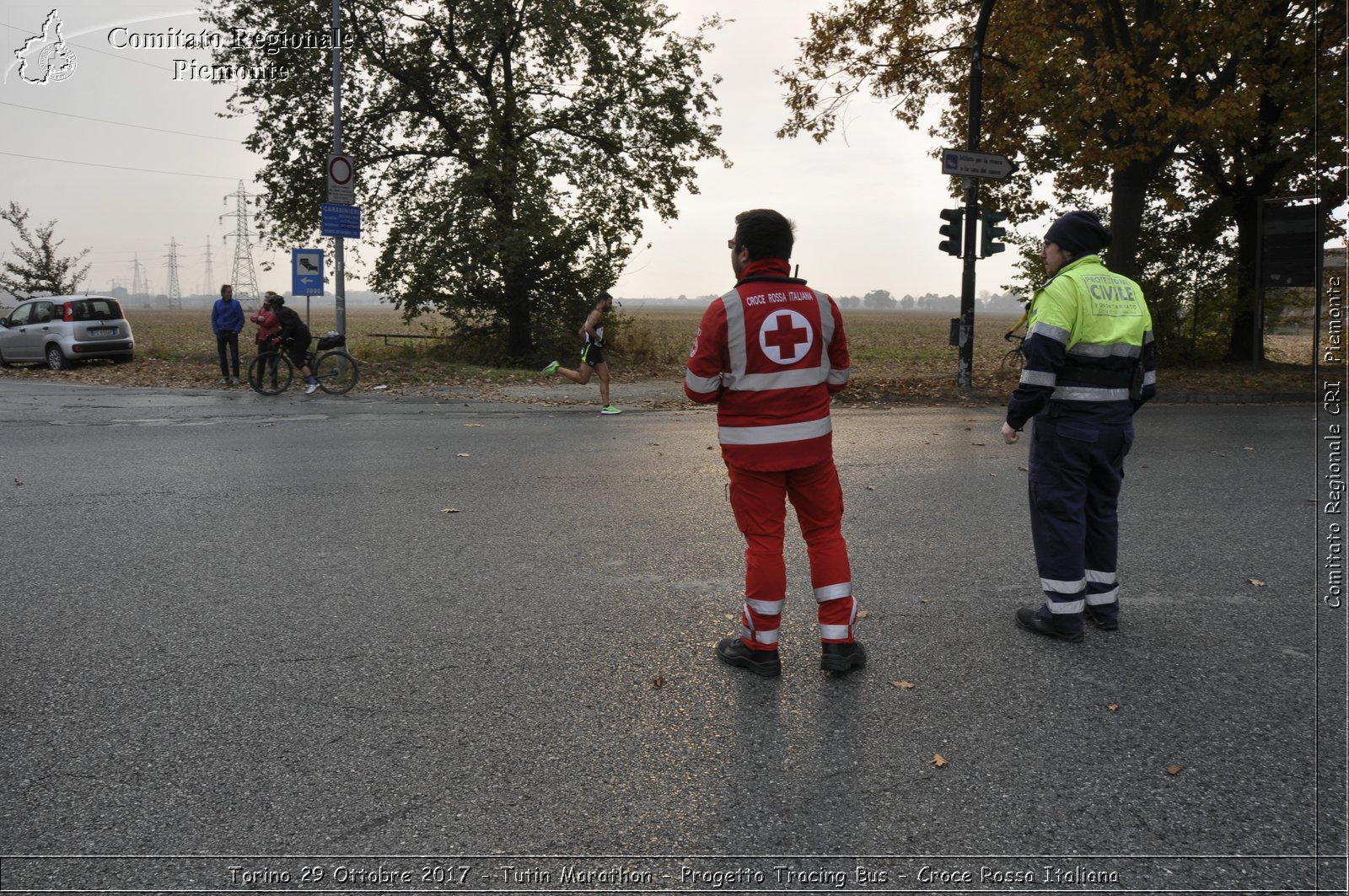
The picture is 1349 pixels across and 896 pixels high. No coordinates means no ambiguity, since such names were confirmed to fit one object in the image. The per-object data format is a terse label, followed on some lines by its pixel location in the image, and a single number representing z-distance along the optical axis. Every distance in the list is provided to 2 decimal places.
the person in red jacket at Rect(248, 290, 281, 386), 16.80
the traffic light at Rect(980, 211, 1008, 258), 16.56
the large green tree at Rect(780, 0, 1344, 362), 15.79
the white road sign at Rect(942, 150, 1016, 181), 15.88
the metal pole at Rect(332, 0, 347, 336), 18.52
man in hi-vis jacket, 4.28
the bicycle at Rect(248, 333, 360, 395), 16.72
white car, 22.38
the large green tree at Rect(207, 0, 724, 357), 20.94
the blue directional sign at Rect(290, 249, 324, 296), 18.94
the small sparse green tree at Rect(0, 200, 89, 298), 31.17
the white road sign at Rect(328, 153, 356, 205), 18.67
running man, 13.61
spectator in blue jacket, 18.97
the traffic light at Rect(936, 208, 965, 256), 16.73
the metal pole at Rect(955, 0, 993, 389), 16.31
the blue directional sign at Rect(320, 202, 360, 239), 18.69
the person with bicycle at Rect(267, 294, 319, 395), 16.72
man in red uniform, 3.85
